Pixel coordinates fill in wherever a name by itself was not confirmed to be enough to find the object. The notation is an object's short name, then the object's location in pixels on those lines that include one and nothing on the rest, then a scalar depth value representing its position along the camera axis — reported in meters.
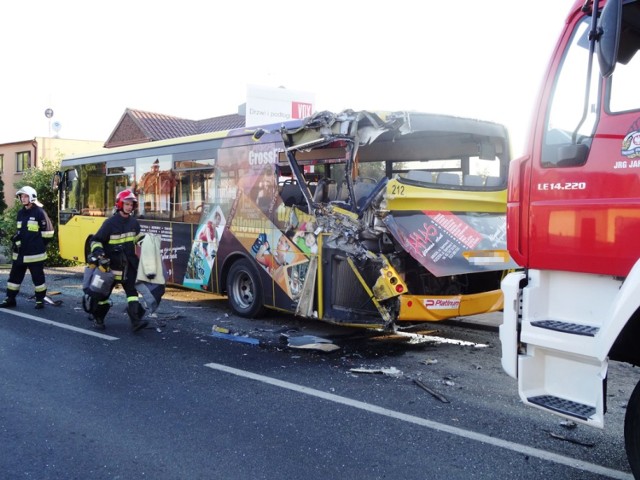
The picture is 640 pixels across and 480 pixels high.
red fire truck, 3.10
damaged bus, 6.56
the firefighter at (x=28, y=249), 9.34
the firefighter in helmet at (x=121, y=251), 7.82
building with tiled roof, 30.77
